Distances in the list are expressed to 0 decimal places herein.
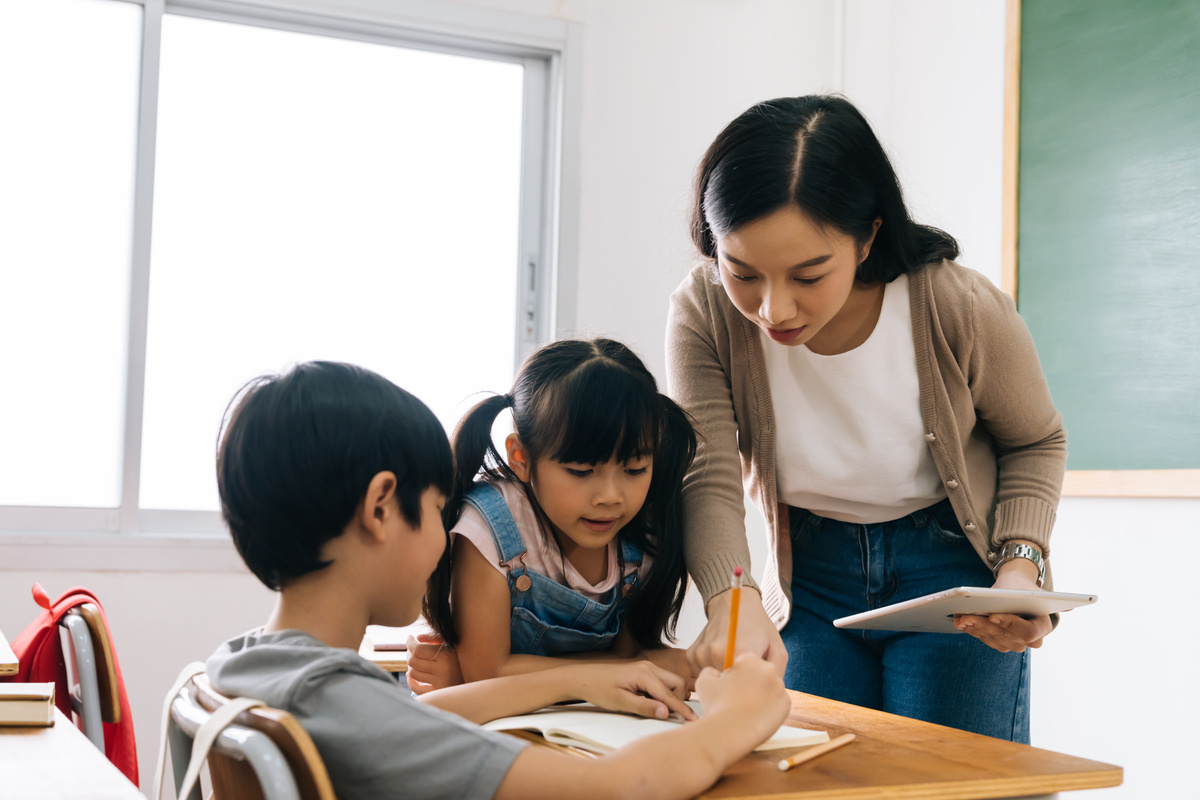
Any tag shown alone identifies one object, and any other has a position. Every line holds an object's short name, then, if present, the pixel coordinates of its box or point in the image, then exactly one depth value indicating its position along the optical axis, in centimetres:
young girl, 125
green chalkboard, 222
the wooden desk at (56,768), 76
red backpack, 146
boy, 76
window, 276
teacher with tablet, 125
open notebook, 89
